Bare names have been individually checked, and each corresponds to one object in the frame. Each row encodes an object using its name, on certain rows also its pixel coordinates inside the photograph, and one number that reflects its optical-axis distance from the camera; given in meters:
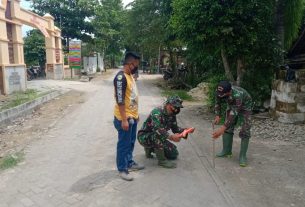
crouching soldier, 3.39
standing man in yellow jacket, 3.07
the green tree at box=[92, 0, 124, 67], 23.65
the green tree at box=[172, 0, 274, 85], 5.56
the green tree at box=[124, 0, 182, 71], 12.09
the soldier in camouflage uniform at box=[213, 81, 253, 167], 3.52
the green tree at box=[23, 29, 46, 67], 18.74
